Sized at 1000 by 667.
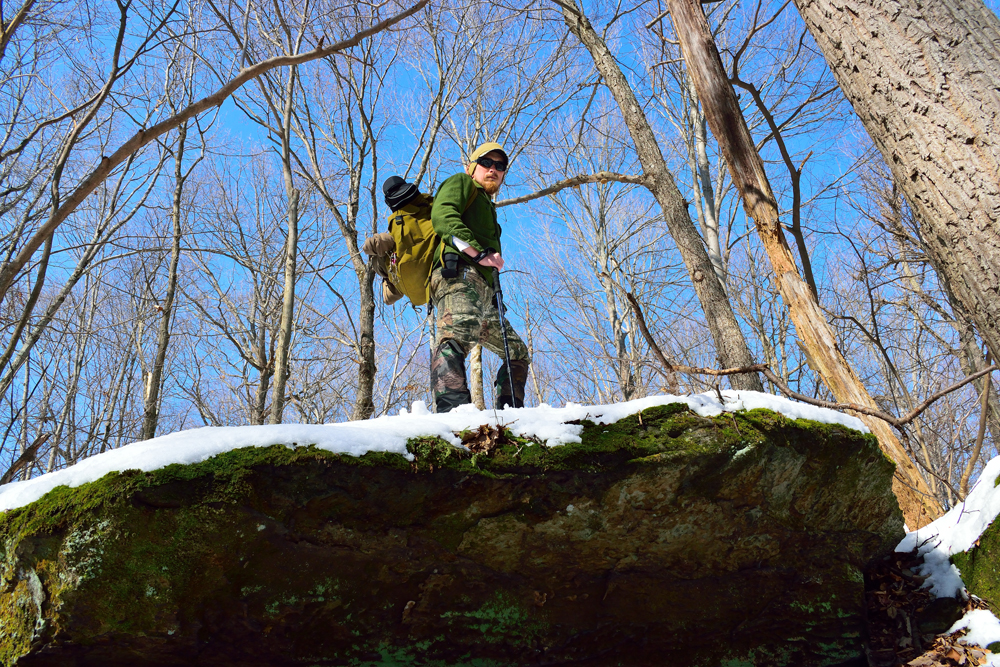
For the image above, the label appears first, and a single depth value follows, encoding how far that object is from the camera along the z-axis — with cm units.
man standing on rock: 337
